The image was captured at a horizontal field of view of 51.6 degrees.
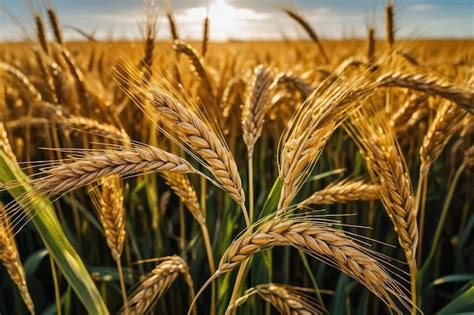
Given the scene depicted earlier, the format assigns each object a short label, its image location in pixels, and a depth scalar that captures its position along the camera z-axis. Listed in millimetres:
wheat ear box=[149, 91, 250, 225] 261
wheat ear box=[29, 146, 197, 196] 257
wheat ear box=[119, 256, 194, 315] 341
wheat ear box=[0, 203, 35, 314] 337
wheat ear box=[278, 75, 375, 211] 261
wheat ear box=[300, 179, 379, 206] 419
